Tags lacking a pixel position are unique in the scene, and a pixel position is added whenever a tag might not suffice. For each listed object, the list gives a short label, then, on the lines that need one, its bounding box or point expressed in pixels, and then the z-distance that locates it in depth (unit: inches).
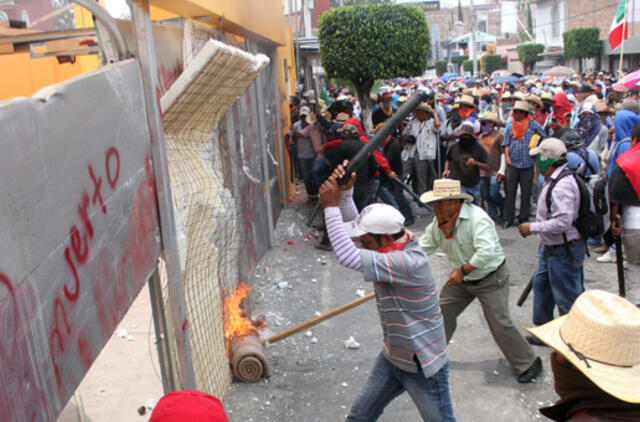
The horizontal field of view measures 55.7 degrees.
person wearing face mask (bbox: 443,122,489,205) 346.6
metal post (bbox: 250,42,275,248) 304.2
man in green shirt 177.6
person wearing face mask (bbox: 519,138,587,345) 196.9
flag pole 508.0
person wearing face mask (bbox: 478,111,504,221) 375.9
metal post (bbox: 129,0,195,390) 122.0
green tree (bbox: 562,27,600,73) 1713.8
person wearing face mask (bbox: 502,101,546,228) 352.8
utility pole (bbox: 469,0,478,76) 1375.5
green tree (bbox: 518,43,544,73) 2119.8
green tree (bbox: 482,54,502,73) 2164.1
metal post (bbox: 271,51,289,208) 391.5
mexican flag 534.8
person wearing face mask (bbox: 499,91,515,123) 550.0
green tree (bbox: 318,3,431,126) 465.7
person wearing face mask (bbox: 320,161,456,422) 132.1
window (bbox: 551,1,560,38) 2226.9
